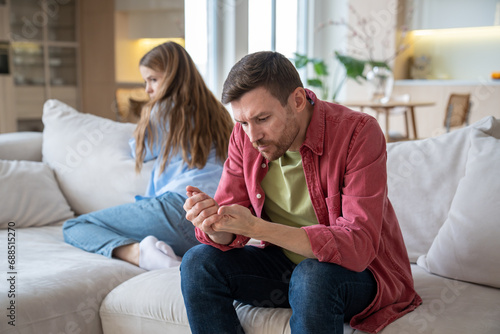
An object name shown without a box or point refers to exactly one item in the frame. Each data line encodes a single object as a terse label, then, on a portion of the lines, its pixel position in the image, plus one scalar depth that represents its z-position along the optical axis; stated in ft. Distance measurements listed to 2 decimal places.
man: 3.90
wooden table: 15.49
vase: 16.43
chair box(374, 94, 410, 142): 16.30
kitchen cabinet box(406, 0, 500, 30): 21.22
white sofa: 4.50
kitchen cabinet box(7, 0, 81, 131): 11.50
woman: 6.11
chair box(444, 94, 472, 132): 17.31
